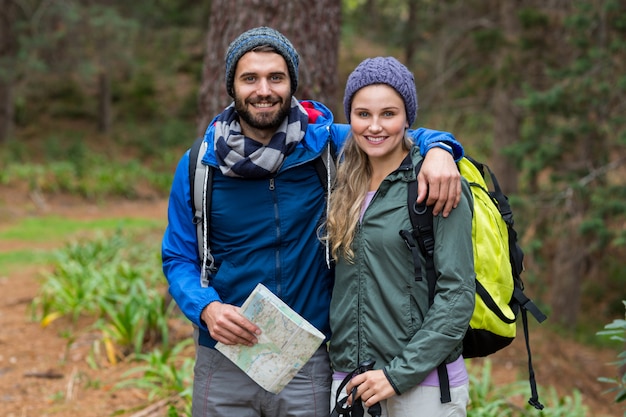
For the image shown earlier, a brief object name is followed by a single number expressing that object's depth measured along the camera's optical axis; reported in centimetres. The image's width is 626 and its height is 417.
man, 272
